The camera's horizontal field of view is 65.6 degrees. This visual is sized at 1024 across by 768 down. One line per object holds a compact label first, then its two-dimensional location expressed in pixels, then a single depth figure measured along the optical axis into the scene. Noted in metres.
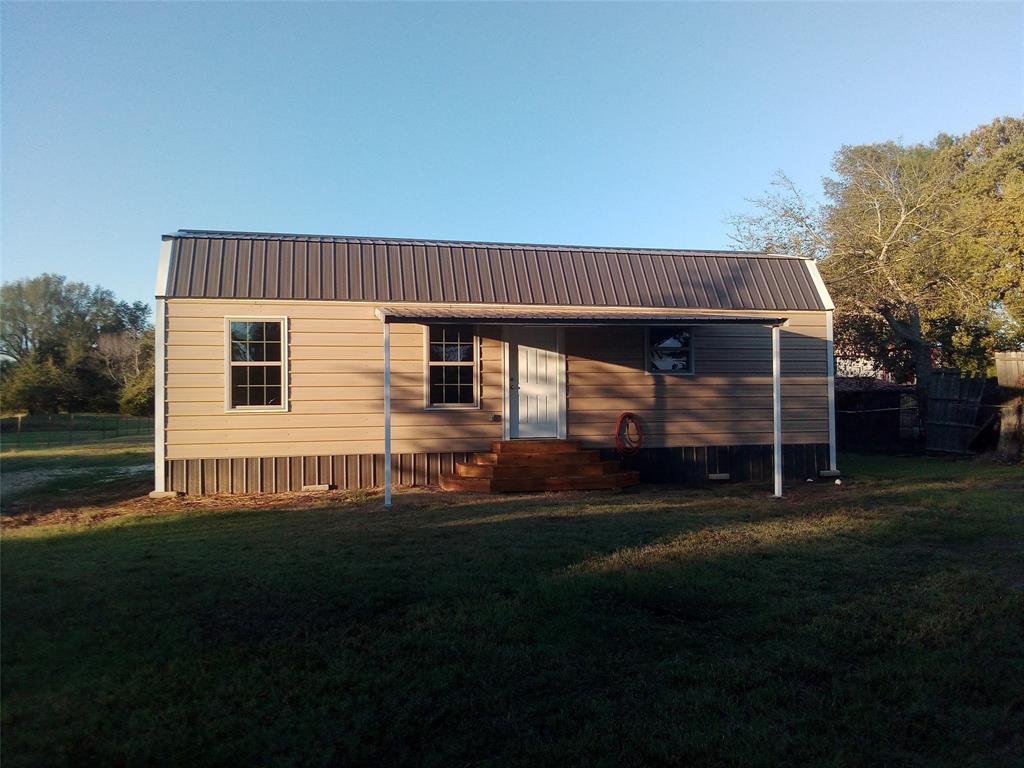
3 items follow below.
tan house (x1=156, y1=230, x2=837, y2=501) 11.20
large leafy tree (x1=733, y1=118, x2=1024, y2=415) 16.55
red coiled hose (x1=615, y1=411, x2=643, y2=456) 12.51
